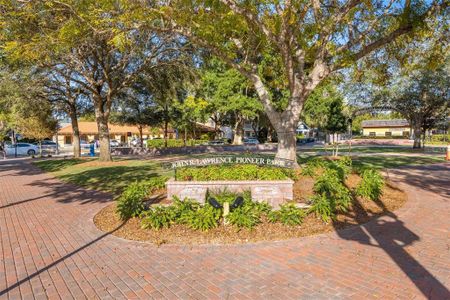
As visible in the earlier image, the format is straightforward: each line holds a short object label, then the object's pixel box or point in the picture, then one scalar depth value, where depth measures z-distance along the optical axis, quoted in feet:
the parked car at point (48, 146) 145.22
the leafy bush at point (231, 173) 28.88
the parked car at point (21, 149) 122.42
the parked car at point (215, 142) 137.96
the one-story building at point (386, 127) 250.16
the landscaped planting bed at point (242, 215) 21.09
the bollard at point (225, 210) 22.32
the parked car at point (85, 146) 153.67
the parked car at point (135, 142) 156.71
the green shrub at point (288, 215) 22.16
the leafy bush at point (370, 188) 29.04
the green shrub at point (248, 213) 21.54
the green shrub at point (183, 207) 22.47
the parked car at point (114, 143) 162.06
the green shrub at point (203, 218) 21.52
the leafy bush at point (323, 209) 23.10
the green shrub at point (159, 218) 22.08
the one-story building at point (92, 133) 181.97
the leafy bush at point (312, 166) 35.44
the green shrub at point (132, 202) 24.17
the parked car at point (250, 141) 140.05
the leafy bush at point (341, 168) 34.68
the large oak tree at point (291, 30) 31.63
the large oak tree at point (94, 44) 32.12
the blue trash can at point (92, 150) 95.30
